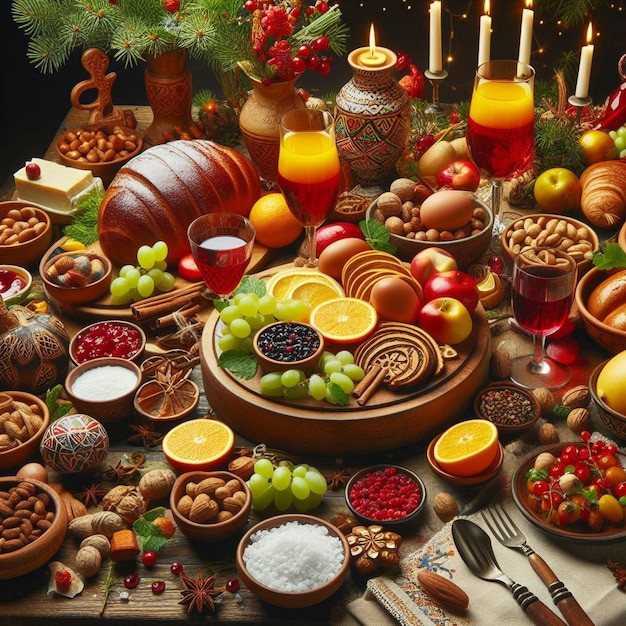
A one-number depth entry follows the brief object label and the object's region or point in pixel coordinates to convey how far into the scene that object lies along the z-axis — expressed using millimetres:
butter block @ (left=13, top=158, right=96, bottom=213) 3004
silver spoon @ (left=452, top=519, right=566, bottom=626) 1809
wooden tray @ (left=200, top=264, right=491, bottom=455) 2180
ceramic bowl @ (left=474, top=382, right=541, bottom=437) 2244
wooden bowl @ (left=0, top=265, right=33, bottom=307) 2705
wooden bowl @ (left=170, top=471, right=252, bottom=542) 1987
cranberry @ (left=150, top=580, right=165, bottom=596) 1949
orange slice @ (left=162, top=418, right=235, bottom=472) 2172
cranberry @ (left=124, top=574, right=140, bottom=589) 1962
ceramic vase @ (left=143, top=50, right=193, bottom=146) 3215
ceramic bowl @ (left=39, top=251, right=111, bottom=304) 2658
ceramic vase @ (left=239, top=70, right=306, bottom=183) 2988
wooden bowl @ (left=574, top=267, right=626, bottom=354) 2346
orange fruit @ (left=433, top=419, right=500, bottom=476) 2094
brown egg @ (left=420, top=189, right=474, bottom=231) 2568
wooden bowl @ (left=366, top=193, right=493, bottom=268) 2564
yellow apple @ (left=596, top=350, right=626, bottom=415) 2131
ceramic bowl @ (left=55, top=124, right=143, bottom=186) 3209
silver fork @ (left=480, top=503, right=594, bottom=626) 1806
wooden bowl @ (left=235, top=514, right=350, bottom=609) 1854
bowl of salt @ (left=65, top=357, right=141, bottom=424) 2305
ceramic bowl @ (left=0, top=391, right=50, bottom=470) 2178
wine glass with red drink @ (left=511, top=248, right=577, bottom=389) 2232
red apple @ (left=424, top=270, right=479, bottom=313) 2387
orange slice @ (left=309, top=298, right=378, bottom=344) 2316
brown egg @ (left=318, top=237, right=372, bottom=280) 2521
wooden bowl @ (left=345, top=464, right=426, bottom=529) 2025
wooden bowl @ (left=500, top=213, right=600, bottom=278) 2609
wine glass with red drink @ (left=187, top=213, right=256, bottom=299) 2389
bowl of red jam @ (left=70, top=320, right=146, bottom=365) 2506
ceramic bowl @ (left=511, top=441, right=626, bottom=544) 1939
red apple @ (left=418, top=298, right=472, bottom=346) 2316
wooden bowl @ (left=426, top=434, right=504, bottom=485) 2119
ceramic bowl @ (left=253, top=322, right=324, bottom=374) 2207
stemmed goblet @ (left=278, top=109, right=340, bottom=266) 2430
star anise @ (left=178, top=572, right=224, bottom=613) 1911
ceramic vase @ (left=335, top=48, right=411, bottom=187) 2934
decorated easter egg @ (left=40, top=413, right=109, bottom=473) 2148
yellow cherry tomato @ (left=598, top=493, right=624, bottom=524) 1959
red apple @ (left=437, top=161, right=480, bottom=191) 2834
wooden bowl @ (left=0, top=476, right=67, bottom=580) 1924
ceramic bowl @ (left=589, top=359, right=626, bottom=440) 2123
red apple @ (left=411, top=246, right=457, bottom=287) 2461
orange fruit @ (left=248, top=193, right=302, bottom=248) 2809
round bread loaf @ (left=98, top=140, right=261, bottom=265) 2748
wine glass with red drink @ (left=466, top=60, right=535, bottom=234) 2520
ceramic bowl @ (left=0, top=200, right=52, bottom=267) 2846
